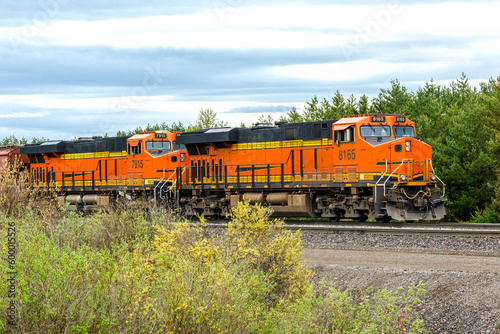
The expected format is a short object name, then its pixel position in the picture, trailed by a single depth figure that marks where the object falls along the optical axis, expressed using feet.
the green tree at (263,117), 194.18
